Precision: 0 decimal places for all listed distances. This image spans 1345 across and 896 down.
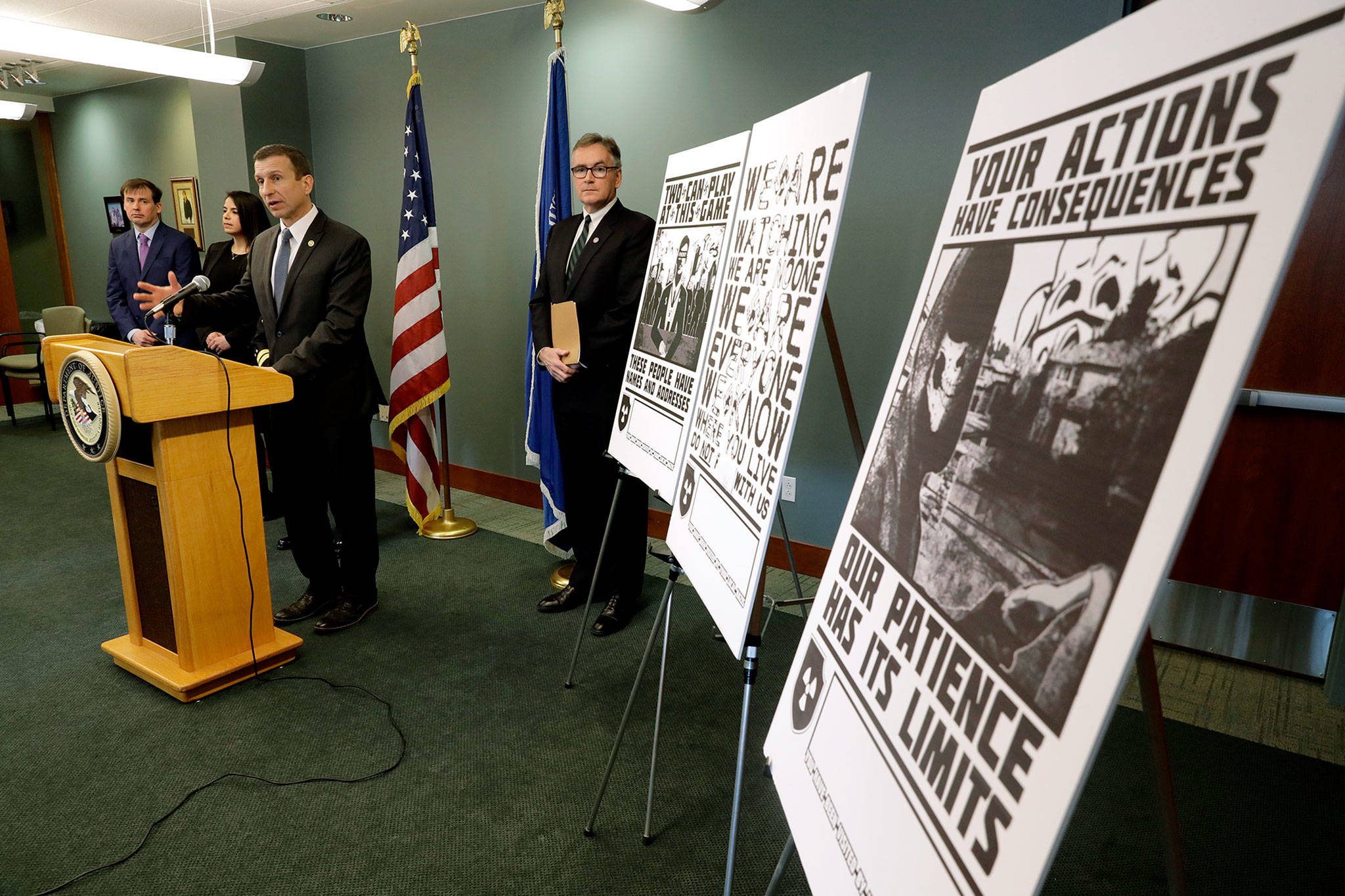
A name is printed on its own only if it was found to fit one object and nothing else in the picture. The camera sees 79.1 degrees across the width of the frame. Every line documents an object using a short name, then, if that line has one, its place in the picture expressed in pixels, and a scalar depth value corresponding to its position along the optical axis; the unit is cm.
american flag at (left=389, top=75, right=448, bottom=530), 372
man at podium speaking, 271
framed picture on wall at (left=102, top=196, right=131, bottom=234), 628
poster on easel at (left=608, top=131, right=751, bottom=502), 184
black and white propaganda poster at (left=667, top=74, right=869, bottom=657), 116
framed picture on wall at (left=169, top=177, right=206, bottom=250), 558
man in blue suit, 436
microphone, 210
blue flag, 342
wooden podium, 227
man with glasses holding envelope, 276
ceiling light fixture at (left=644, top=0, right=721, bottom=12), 305
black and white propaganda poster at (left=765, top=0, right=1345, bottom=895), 48
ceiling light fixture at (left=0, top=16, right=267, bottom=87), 261
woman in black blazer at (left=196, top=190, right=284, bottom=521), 375
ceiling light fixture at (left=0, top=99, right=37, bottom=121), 484
